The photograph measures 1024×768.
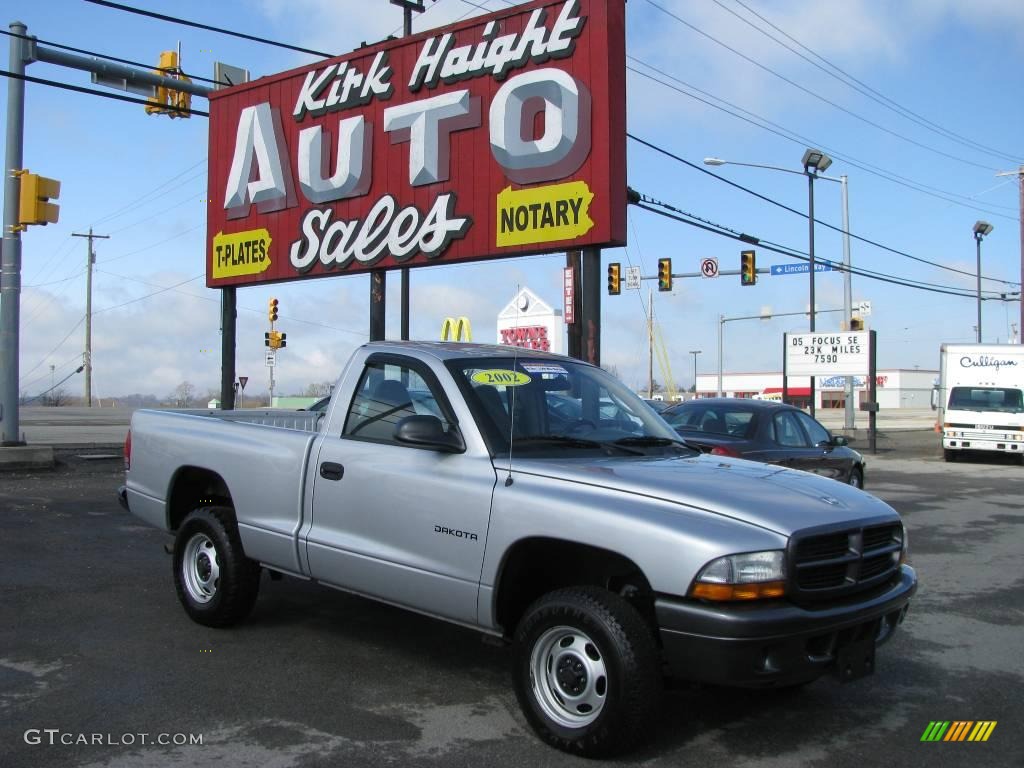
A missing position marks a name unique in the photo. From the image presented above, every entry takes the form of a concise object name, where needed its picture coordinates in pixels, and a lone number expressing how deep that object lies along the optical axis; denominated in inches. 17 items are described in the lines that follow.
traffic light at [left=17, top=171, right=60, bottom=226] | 586.6
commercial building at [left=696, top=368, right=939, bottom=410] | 3531.0
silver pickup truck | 141.0
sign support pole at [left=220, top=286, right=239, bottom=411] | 655.1
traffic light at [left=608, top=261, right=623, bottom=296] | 1262.3
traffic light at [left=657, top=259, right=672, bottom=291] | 1242.0
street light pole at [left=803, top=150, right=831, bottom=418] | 1166.3
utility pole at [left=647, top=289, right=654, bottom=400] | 2048.5
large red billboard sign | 462.6
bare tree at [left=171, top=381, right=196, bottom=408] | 2221.9
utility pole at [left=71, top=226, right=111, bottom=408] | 2277.3
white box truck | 899.4
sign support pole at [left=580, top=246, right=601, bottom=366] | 459.2
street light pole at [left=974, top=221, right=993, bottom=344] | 1647.4
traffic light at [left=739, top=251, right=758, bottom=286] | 1217.4
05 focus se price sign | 1064.8
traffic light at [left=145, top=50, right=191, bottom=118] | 665.6
